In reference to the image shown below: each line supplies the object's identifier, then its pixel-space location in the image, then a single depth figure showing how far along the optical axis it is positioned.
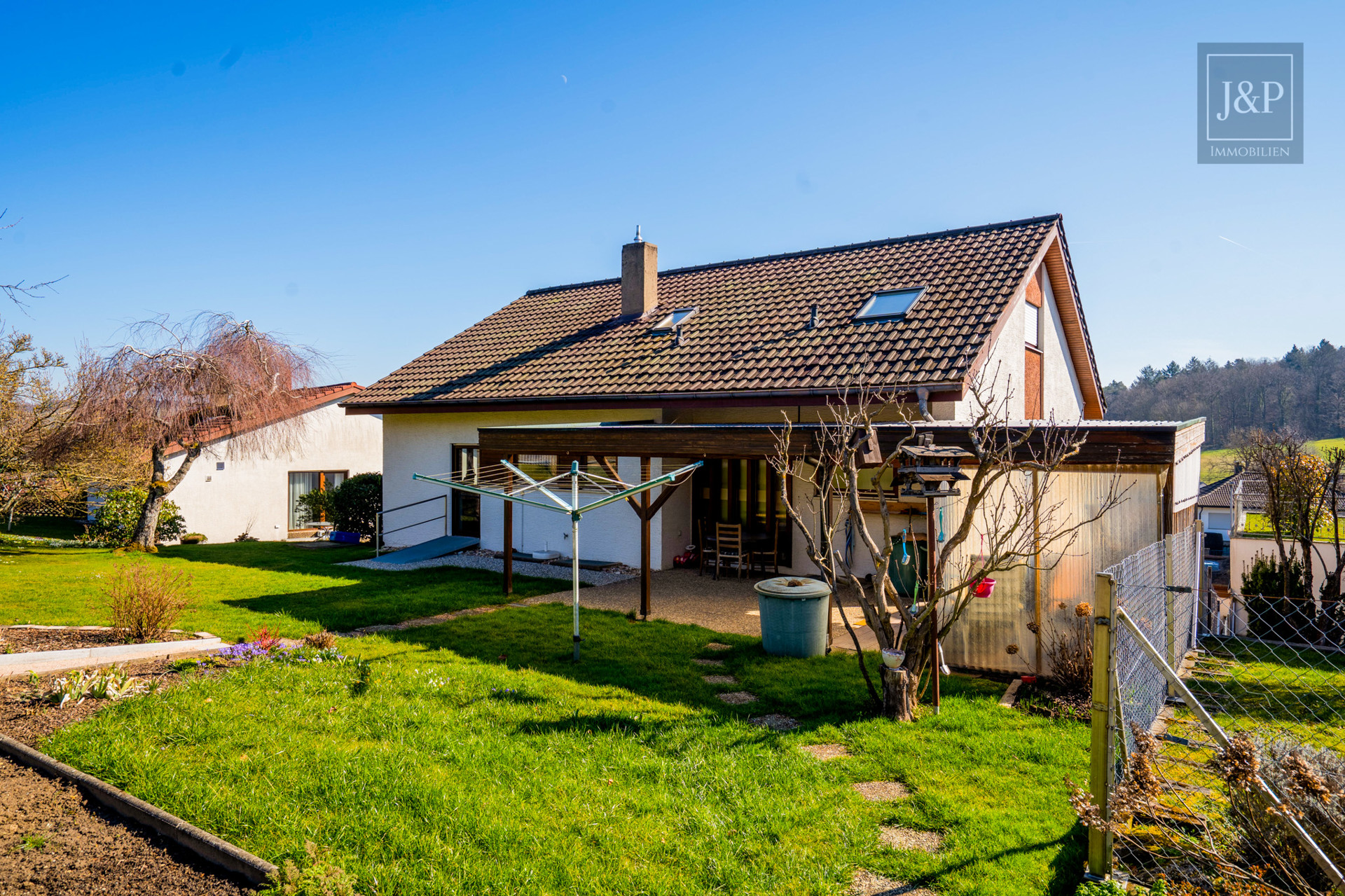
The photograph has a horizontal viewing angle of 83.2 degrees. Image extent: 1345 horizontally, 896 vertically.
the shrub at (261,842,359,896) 3.72
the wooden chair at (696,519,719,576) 13.79
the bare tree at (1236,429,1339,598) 12.09
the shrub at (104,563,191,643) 8.49
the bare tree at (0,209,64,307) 7.48
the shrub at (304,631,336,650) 8.39
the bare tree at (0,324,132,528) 13.04
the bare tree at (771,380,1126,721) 6.34
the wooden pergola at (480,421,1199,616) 7.38
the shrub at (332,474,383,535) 19.91
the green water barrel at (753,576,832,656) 8.40
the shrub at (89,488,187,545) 18.09
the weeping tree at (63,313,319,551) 16.75
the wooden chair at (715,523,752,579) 13.44
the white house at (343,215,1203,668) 7.93
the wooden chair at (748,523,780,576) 13.48
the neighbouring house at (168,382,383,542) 20.73
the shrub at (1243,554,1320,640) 11.31
